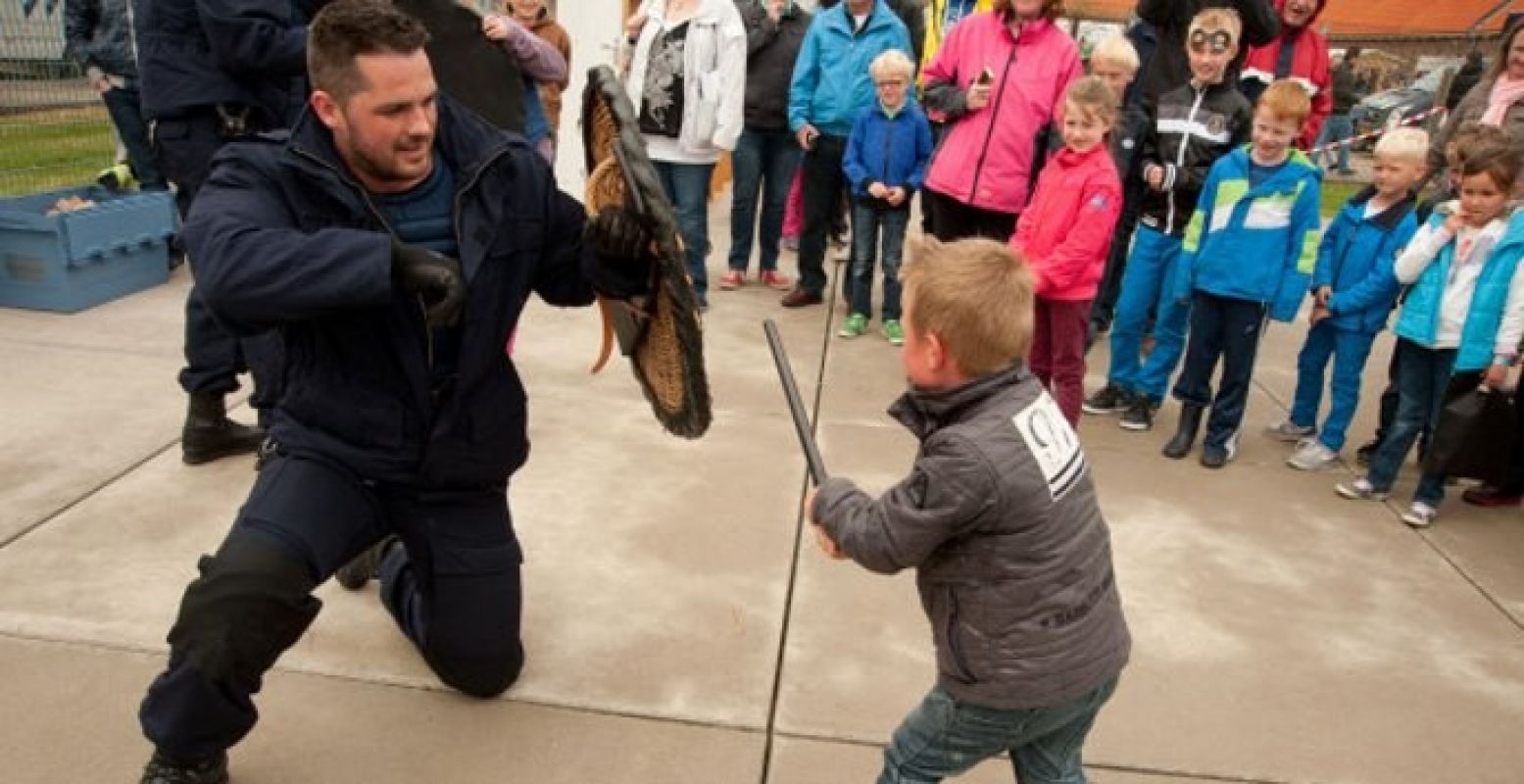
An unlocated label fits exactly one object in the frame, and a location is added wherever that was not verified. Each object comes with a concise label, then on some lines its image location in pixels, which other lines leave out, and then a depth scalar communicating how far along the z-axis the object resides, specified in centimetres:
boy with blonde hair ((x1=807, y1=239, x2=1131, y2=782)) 187
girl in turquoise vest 403
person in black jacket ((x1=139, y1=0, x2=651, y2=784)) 217
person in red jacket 556
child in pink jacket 433
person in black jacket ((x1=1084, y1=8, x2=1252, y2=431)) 507
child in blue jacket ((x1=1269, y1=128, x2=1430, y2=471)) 450
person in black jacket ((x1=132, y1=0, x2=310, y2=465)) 371
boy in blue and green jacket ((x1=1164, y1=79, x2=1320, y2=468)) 445
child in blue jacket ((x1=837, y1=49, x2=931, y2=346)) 587
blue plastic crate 531
